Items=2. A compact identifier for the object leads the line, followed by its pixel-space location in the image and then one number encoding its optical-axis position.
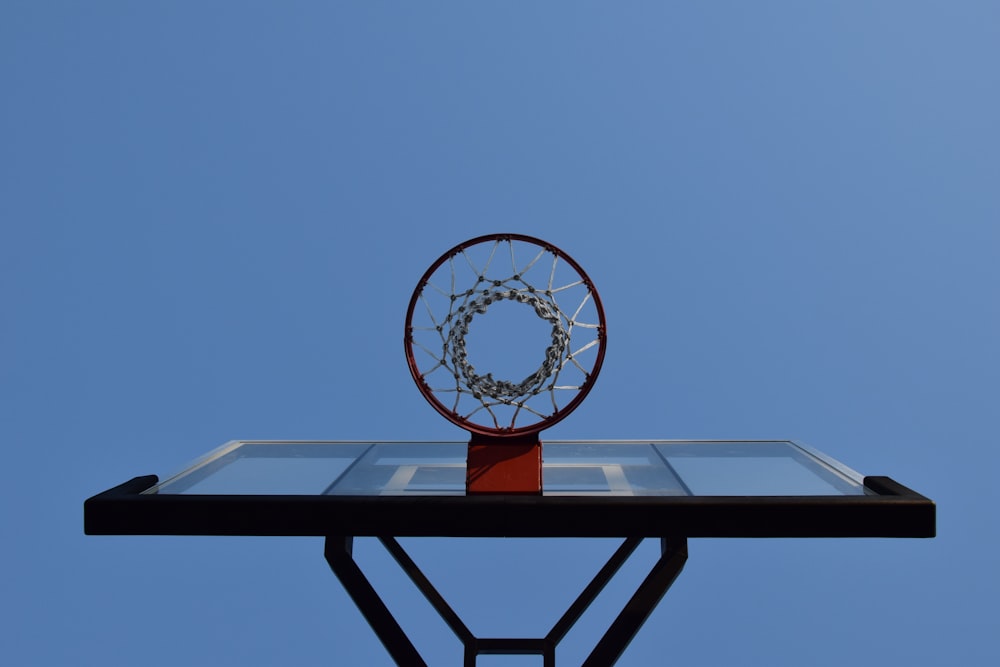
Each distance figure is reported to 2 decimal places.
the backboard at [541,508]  4.48
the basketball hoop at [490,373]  4.90
